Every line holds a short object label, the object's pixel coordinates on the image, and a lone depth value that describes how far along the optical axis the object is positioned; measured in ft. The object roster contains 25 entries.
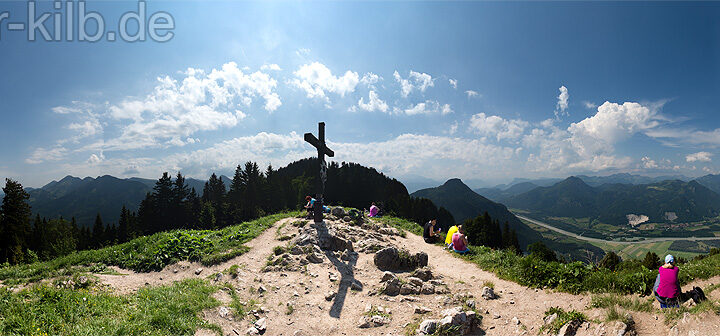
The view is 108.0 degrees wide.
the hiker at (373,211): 95.61
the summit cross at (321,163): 59.36
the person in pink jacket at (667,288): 23.17
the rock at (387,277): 38.17
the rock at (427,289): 35.24
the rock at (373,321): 28.25
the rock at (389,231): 74.96
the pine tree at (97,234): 182.87
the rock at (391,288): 35.14
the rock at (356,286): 37.76
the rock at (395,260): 46.34
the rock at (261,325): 27.43
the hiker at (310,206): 70.49
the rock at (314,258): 46.89
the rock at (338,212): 77.30
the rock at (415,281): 36.70
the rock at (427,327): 25.10
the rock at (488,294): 32.41
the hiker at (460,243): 55.31
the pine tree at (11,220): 114.42
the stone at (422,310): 29.45
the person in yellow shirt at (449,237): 61.38
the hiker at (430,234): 69.64
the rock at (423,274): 40.16
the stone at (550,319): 24.88
